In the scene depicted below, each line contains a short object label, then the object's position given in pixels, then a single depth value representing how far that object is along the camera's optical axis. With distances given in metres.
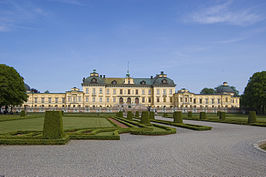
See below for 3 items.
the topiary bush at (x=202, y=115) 29.88
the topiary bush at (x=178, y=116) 21.10
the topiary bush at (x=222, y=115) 27.12
